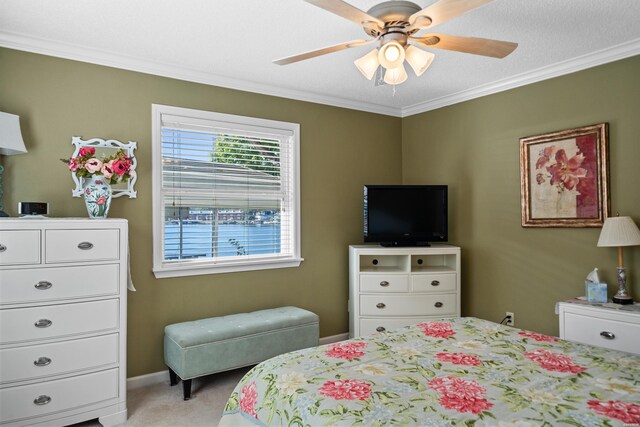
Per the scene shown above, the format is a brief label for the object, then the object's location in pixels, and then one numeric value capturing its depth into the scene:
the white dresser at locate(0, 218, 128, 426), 2.49
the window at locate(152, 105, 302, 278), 3.54
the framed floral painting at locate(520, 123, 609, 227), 3.32
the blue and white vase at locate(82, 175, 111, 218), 2.89
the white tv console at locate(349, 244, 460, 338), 4.07
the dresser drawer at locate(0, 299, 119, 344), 2.49
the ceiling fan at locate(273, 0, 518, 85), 1.91
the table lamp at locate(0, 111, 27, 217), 2.73
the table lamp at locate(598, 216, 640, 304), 2.96
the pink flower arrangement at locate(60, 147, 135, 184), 2.89
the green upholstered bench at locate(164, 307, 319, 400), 3.12
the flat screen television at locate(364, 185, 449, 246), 4.25
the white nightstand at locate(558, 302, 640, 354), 2.81
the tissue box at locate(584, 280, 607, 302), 3.10
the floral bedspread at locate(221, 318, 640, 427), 1.39
